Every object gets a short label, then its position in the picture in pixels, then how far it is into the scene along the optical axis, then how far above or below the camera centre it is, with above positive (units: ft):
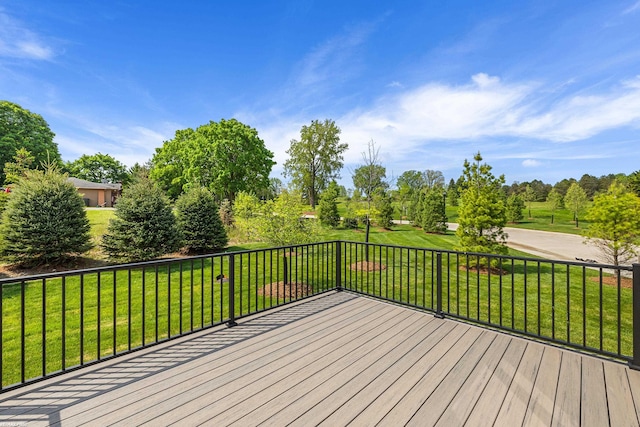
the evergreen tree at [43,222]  21.66 -0.65
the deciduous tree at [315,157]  83.41 +18.66
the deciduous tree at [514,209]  77.87 +1.31
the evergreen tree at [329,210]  59.26 +0.87
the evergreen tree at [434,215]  55.47 -0.30
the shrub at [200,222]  30.17 -0.94
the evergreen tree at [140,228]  24.50 -1.32
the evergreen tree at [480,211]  25.50 +0.24
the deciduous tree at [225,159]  58.08 +12.79
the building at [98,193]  87.82 +7.83
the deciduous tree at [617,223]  22.18 -0.83
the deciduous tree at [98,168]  124.98 +23.18
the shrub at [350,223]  59.72 -2.14
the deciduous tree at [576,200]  68.74 +3.68
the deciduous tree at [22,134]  81.92 +28.85
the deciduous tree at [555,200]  81.79 +4.19
